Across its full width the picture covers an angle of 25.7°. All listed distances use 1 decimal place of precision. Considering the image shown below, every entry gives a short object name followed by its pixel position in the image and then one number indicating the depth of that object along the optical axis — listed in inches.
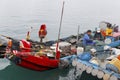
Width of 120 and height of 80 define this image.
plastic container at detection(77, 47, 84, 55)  578.1
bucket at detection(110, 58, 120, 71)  473.4
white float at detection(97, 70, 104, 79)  486.7
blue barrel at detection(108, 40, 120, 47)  632.5
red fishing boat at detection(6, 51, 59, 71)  542.4
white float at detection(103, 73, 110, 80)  473.9
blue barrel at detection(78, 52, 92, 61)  540.7
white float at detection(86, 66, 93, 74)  505.0
